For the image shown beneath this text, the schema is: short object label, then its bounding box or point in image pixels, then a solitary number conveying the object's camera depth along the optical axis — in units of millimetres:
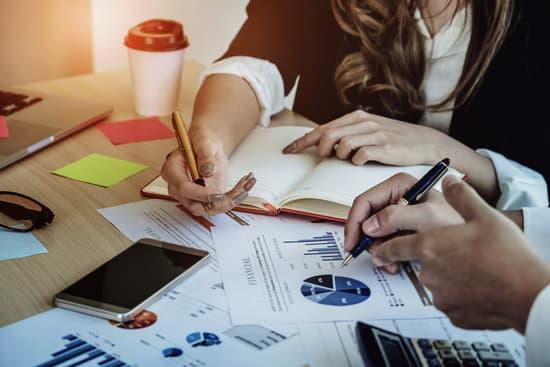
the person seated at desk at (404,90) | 1207
